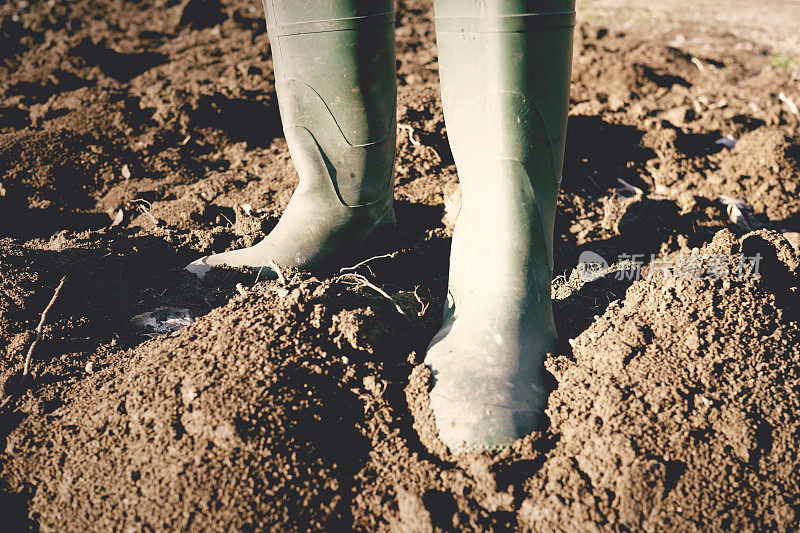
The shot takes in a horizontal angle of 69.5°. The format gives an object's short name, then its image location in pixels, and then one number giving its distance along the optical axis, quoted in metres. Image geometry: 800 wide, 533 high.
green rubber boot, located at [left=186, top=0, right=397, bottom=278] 1.42
